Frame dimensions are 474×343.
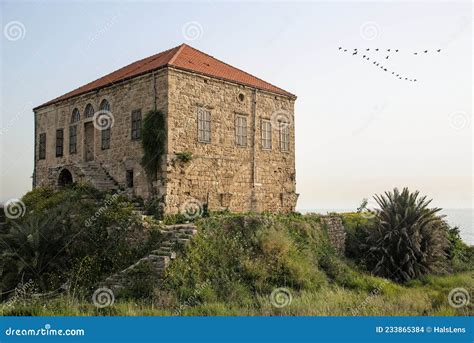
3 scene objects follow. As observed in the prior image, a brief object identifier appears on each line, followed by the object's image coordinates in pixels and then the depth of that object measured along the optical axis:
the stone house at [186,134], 18.67
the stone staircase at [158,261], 13.97
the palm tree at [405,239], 18.69
